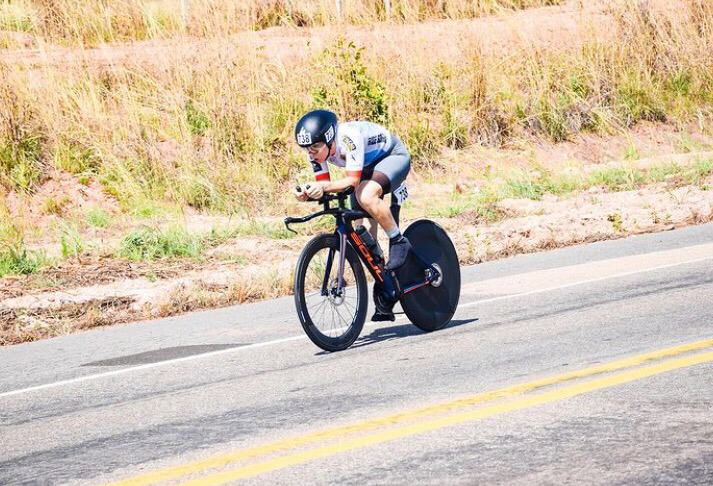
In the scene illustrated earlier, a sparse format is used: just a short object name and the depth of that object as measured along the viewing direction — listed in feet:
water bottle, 52.75
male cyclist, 49.85
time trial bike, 50.60
